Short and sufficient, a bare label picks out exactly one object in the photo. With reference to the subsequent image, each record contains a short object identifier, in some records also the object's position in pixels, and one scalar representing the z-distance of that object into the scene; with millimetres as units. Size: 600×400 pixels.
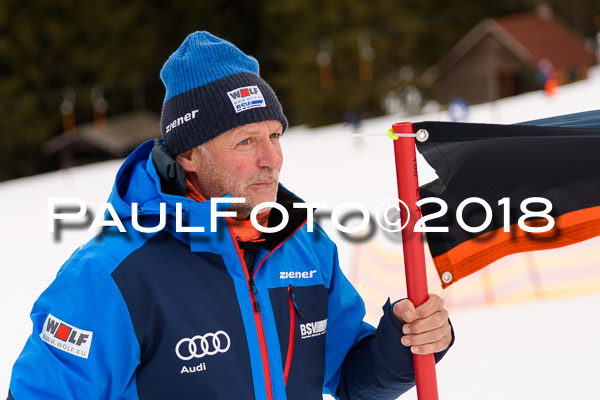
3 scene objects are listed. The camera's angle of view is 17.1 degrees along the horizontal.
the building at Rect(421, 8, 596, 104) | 26715
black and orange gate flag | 2726
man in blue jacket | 2583
